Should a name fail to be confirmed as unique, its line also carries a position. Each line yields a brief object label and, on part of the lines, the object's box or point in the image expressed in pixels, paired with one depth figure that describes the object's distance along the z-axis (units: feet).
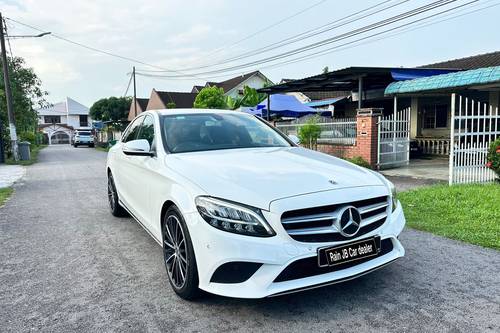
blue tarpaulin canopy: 60.80
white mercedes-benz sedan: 8.69
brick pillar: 36.83
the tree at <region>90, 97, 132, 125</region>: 187.32
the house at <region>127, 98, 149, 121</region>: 164.76
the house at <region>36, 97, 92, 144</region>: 260.01
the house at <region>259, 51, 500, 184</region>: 27.25
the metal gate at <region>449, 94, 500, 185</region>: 26.81
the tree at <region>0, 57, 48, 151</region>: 78.79
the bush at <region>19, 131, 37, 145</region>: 98.48
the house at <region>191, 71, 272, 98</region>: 130.93
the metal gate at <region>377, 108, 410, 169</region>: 38.14
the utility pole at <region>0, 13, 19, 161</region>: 61.00
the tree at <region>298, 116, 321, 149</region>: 43.37
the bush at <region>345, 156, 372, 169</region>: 37.17
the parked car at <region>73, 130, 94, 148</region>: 131.75
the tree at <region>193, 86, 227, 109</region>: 75.31
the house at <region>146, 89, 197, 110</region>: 136.98
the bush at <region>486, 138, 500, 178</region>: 24.72
